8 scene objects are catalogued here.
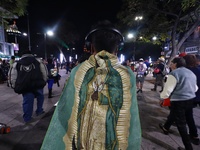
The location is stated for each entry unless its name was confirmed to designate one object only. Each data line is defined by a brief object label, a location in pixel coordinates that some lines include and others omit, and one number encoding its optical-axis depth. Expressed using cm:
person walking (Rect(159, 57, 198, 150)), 267
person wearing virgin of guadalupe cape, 105
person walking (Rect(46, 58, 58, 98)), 636
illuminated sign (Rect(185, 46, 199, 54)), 2158
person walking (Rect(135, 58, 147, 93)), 763
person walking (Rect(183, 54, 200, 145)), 314
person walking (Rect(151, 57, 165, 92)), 765
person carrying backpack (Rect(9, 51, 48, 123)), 358
